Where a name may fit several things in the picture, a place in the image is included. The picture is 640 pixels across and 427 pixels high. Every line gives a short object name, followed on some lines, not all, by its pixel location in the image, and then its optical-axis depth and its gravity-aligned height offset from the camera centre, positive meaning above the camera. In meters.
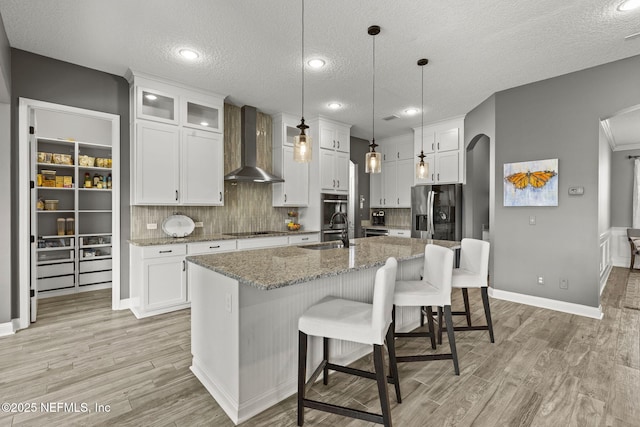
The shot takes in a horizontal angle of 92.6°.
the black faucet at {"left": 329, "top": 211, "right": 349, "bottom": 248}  2.82 -0.26
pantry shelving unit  4.36 +0.08
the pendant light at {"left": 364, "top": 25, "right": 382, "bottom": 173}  2.74 +0.49
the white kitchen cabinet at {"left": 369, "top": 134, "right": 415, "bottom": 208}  6.24 +0.76
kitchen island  1.79 -0.67
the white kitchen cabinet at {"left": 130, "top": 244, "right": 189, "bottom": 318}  3.44 -0.79
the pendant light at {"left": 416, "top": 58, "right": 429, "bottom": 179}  3.21 +0.46
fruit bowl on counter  5.25 -0.25
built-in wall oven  5.29 -0.02
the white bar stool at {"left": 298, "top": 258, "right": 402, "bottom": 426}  1.59 -0.64
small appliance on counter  6.81 -0.12
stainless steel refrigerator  5.07 +0.00
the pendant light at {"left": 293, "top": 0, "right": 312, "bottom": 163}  2.40 +0.51
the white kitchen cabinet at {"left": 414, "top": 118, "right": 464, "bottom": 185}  5.13 +1.07
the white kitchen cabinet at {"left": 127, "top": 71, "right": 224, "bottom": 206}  3.60 +0.86
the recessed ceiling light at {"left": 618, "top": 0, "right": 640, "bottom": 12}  2.36 +1.62
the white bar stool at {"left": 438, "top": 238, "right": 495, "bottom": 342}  2.75 -0.56
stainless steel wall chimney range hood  4.57 +1.03
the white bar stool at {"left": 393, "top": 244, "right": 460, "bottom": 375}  2.24 -0.61
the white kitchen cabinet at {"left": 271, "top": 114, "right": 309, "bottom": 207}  5.03 +0.73
